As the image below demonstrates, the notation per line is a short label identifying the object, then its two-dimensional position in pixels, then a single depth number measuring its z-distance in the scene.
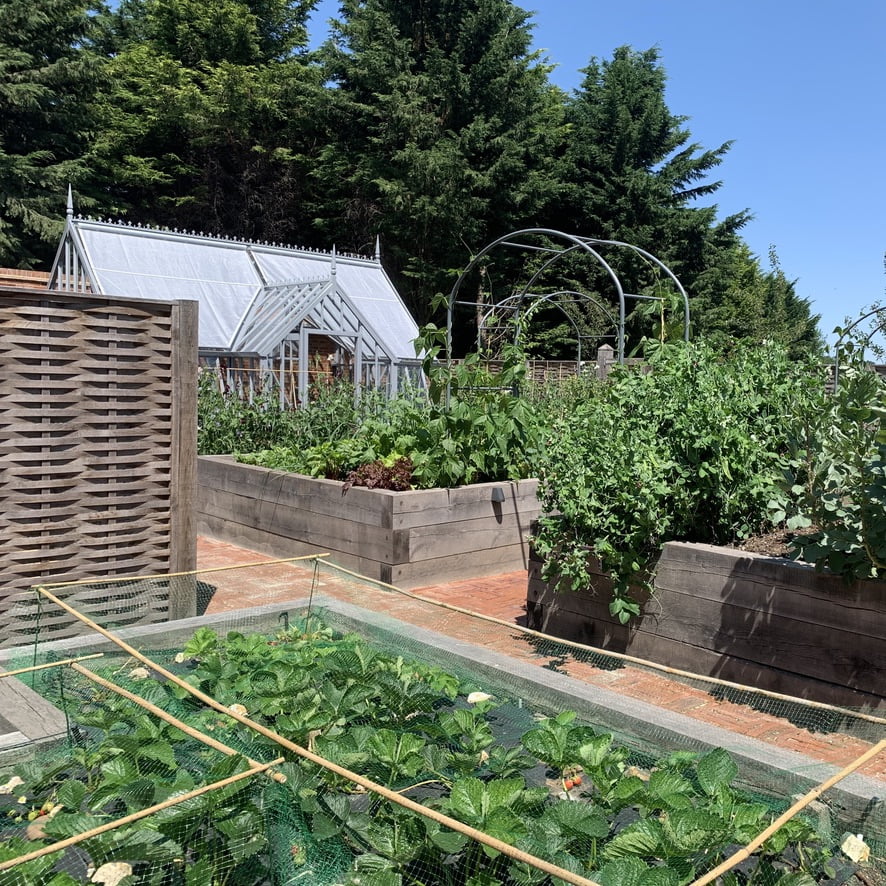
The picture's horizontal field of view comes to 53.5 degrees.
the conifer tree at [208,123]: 25.67
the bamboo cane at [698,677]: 2.33
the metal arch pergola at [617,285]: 6.77
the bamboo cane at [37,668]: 2.79
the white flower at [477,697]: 2.85
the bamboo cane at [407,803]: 1.43
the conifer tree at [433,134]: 24.59
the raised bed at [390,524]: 5.71
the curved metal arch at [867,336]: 3.48
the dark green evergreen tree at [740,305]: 25.41
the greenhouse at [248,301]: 14.17
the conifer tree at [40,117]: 23.06
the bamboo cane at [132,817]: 1.59
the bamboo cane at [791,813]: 1.49
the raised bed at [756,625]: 3.43
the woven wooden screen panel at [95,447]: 3.78
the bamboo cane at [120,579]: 3.37
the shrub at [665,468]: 4.13
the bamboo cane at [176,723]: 2.01
